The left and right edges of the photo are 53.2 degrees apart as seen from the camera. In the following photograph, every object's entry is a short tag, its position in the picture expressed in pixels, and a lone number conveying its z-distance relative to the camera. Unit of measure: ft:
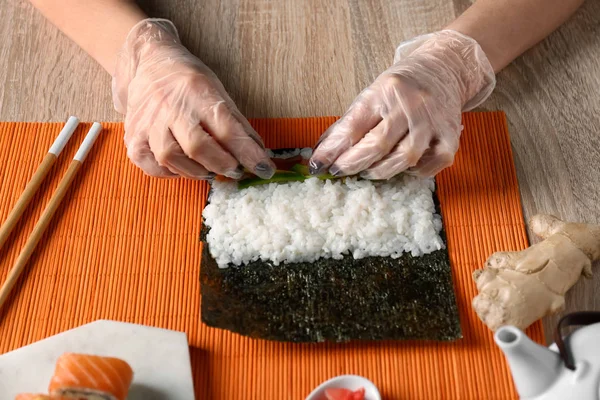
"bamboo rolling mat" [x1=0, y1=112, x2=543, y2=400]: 3.97
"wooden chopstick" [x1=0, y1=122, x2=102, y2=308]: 4.33
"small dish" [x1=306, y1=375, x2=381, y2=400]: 3.72
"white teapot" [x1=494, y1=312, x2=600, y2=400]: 3.14
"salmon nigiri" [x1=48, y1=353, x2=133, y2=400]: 3.47
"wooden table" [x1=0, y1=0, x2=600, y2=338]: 5.05
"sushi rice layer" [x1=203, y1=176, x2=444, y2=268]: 4.39
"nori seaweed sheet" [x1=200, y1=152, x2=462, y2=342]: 4.04
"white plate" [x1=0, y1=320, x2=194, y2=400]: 3.84
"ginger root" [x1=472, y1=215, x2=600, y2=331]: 3.92
